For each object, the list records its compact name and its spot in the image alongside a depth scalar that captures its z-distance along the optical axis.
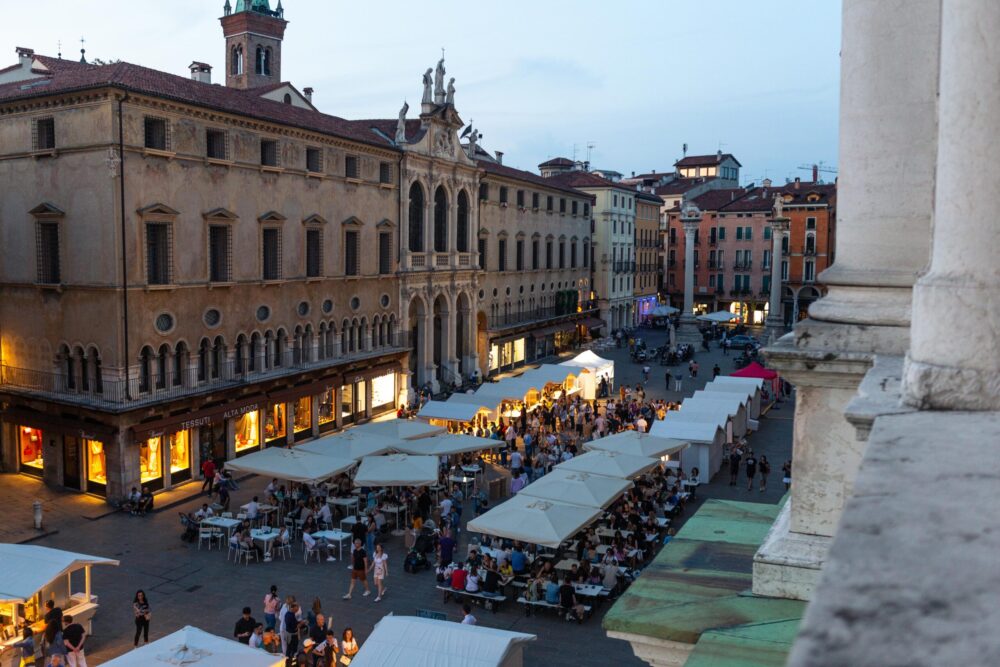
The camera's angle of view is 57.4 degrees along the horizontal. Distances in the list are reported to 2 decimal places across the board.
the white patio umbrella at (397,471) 23.31
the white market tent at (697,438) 28.27
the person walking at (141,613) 16.19
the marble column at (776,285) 60.44
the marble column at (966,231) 4.52
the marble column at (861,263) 6.81
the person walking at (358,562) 19.06
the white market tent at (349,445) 25.60
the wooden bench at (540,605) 17.97
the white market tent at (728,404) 31.55
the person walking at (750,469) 27.45
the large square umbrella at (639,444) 25.70
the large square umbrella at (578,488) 20.61
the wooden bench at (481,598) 18.31
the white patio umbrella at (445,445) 26.73
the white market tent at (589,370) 42.78
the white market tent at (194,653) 12.43
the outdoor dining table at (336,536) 21.48
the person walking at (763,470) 27.59
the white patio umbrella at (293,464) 23.25
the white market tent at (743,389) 35.88
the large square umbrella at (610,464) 23.19
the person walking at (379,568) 18.97
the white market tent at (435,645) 12.32
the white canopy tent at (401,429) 27.98
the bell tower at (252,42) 64.56
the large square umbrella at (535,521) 18.56
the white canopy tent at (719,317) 70.94
